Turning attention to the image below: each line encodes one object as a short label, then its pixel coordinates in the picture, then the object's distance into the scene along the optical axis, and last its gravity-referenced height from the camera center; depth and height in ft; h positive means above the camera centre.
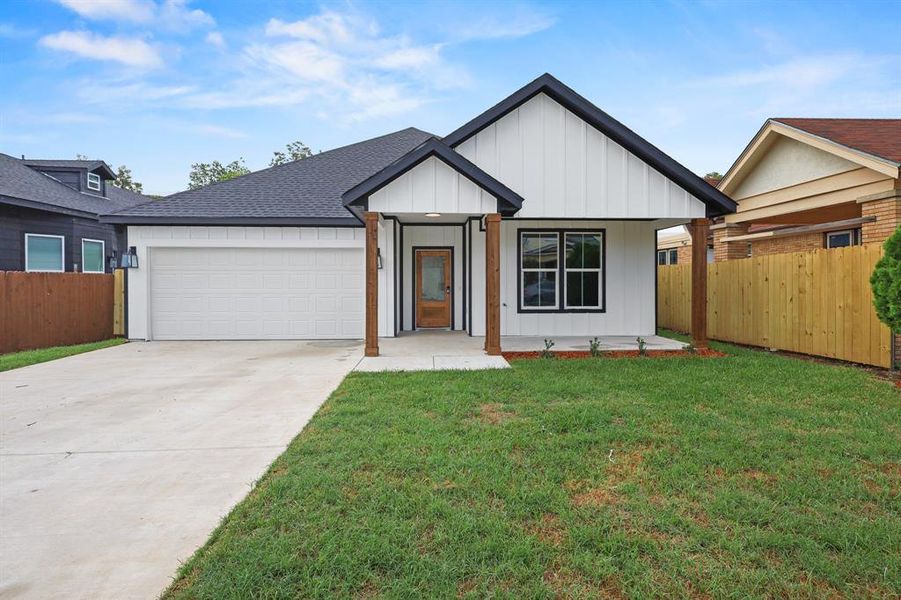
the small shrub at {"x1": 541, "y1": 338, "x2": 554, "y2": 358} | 28.50 -3.75
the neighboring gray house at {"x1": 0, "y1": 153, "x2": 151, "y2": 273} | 44.73 +7.42
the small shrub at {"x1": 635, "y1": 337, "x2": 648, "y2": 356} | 29.12 -3.67
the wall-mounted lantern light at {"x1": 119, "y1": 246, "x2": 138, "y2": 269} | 36.42 +2.35
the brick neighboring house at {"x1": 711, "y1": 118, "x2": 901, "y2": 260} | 27.61 +6.83
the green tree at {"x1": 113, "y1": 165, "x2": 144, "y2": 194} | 132.46 +30.20
